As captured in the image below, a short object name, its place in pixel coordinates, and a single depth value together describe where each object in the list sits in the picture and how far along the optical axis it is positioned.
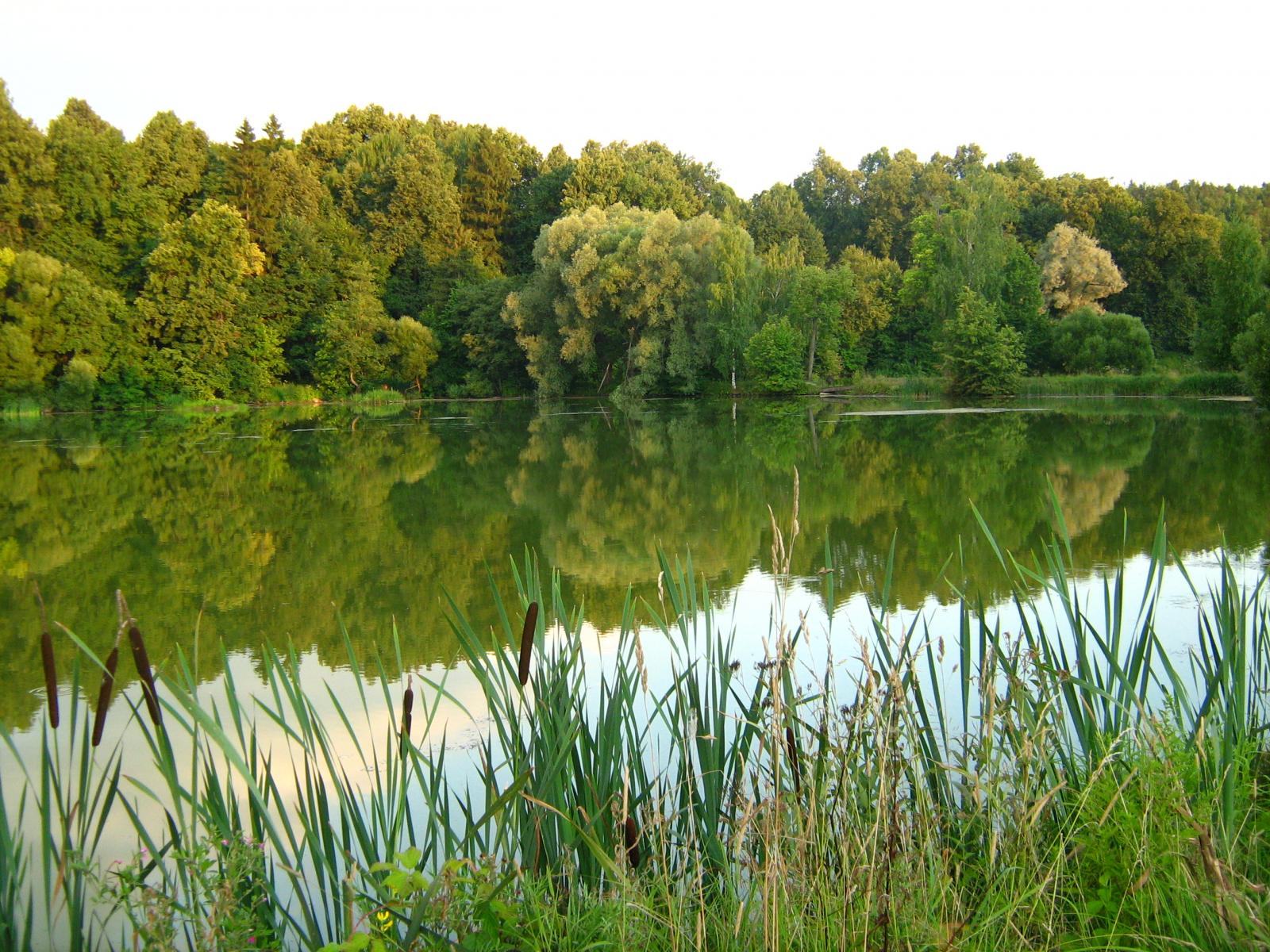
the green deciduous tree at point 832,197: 52.50
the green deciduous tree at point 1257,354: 20.89
